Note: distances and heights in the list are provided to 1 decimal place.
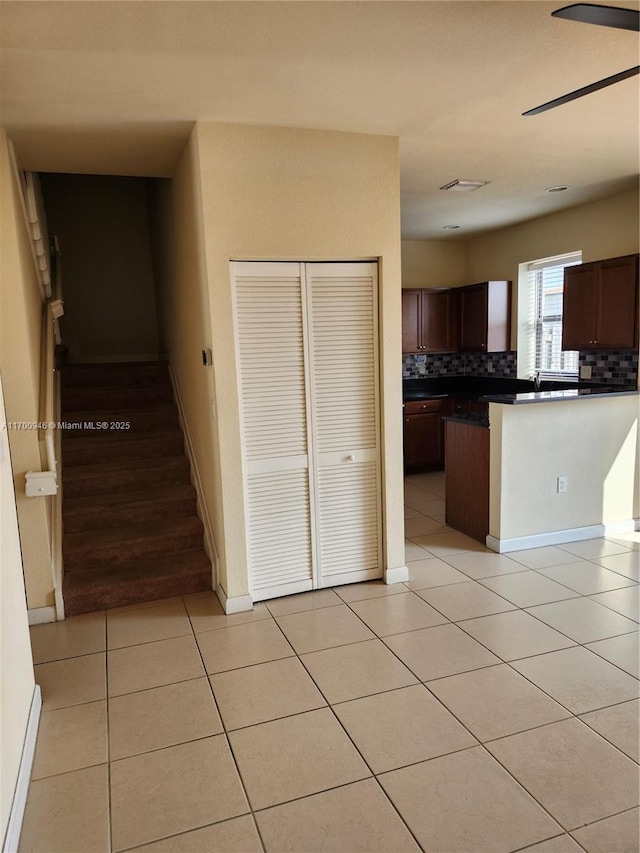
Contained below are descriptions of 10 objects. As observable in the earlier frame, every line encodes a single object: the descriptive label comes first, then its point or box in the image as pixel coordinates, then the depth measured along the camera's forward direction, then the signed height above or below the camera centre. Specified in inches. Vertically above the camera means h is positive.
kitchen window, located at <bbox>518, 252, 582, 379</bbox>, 224.5 +5.4
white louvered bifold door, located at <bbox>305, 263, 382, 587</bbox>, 134.9 -18.0
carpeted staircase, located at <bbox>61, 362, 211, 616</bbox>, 141.3 -40.8
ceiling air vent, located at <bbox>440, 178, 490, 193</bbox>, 170.9 +44.7
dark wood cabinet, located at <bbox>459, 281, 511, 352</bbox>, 242.5 +8.8
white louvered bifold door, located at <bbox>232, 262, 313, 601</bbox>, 129.0 -17.9
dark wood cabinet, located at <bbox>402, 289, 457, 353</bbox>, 258.4 +8.1
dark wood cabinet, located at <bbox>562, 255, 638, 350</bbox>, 175.5 +8.7
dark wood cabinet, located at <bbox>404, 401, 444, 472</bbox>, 249.9 -41.8
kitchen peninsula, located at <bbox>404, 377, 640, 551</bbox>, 160.7 -37.4
